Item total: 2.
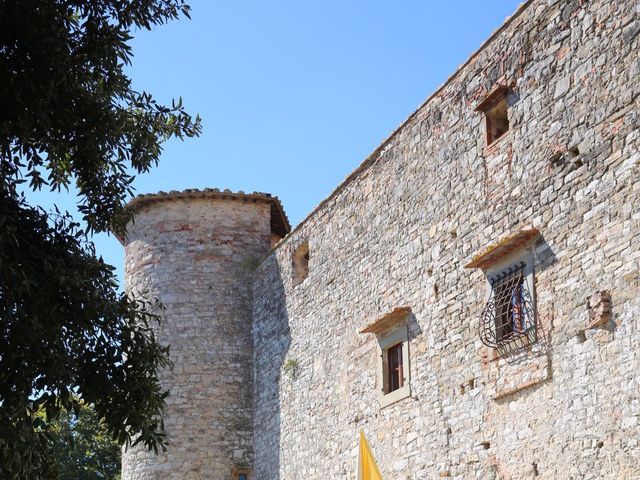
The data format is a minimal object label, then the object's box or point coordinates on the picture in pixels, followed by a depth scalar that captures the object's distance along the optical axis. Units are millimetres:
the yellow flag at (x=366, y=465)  11688
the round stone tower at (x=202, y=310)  17156
